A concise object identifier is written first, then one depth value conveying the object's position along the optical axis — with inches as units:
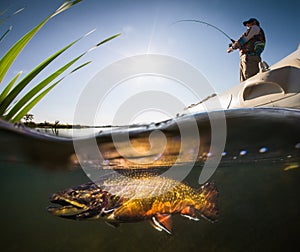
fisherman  149.6
